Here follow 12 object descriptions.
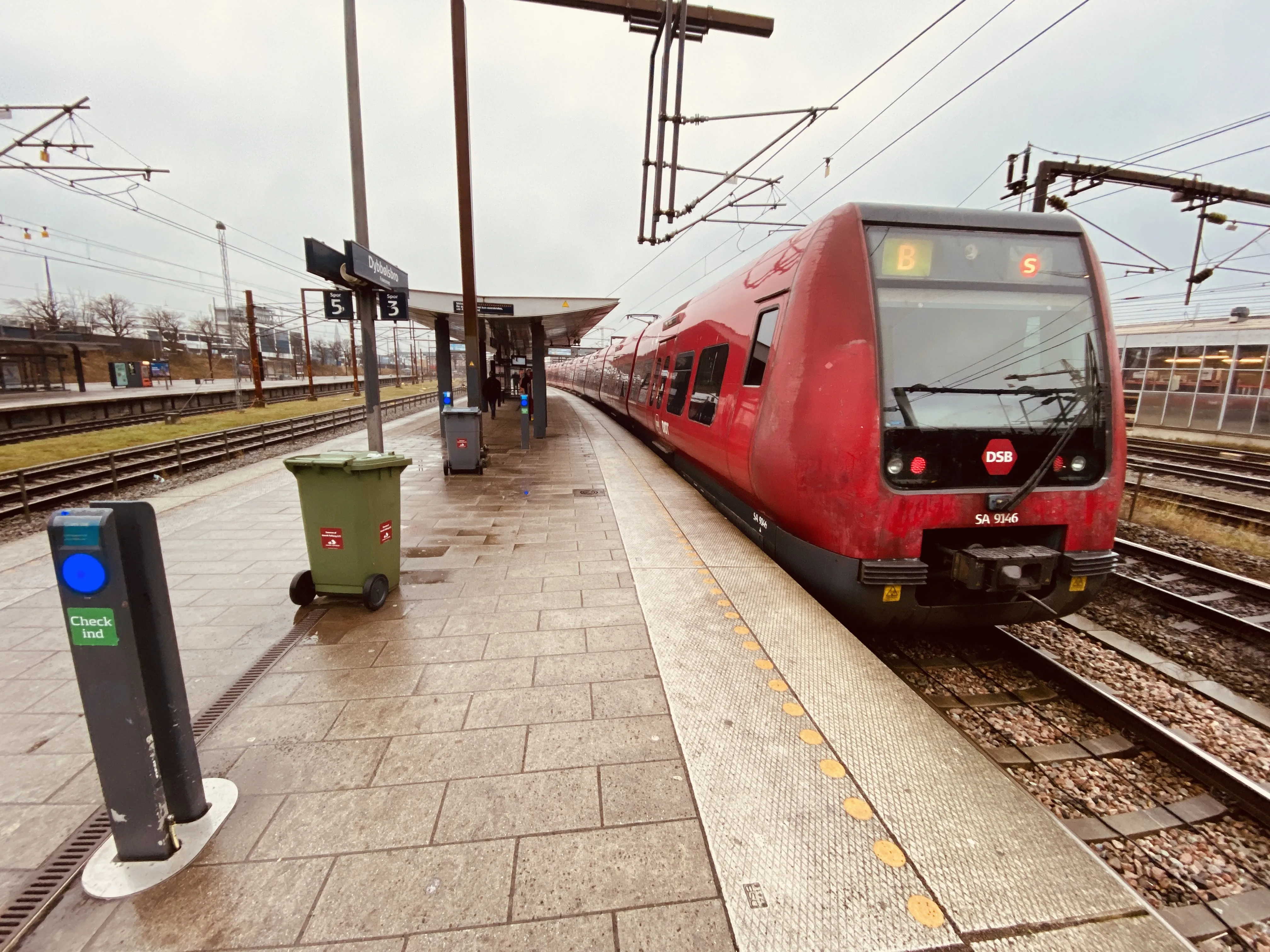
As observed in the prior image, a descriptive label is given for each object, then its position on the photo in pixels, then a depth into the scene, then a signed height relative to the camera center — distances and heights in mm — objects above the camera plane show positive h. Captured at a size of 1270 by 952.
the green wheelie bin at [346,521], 3547 -1007
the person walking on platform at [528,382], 16562 -129
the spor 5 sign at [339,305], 6316 +830
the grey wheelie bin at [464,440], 8641 -1039
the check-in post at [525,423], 11141 -990
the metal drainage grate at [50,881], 1566 -1654
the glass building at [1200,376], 15289 +498
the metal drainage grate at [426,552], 4902 -1651
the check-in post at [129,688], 1575 -1007
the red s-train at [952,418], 3178 -191
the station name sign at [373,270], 5262 +1135
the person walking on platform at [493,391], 16031 -399
